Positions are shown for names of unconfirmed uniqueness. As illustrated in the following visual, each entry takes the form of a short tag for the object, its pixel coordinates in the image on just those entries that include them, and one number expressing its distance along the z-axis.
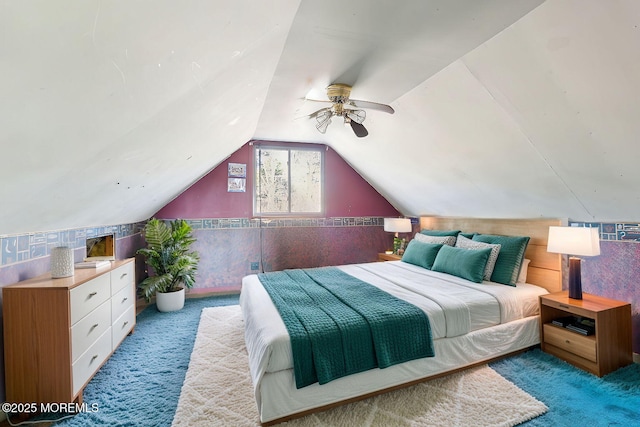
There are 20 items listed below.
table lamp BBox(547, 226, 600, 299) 2.32
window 4.64
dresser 1.78
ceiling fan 2.40
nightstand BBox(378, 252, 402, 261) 4.37
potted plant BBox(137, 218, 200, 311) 3.64
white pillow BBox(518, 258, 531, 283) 3.00
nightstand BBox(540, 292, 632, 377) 2.19
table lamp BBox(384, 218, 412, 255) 4.52
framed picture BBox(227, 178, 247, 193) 4.46
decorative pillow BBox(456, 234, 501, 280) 2.99
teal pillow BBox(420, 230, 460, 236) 3.81
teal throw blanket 1.78
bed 1.76
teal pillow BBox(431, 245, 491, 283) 2.91
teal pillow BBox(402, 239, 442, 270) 3.52
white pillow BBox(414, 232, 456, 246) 3.66
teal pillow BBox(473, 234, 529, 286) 2.86
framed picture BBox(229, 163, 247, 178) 4.45
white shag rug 1.78
